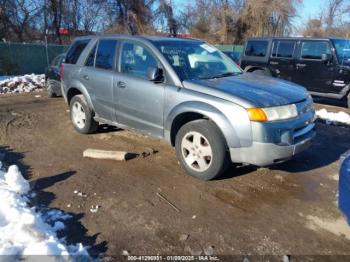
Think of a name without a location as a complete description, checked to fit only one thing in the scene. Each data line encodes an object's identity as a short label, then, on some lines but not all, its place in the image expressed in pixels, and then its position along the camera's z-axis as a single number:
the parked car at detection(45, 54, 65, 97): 10.22
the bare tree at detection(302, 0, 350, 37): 44.52
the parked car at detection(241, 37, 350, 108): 9.66
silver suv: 3.95
